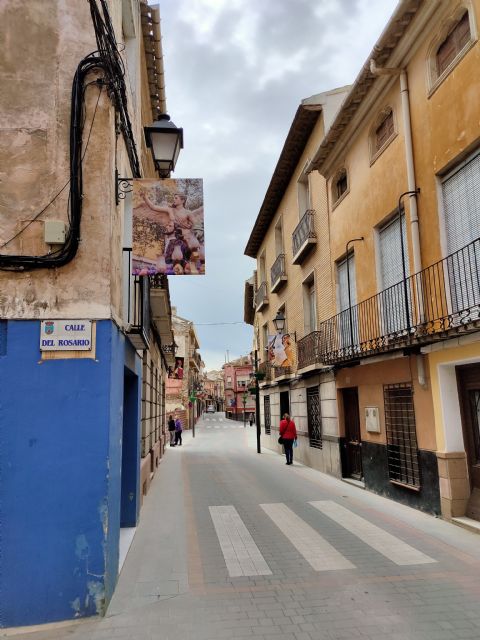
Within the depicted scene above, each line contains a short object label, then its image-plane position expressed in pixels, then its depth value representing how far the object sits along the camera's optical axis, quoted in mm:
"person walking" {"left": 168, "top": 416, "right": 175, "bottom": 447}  25403
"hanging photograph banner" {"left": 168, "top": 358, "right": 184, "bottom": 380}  31994
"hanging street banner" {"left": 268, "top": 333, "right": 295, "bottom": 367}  17203
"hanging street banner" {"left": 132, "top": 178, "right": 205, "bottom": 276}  5668
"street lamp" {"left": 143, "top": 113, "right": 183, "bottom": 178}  6309
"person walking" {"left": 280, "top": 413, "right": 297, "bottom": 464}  15898
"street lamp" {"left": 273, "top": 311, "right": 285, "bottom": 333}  17672
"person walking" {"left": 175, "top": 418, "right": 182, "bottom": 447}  25516
